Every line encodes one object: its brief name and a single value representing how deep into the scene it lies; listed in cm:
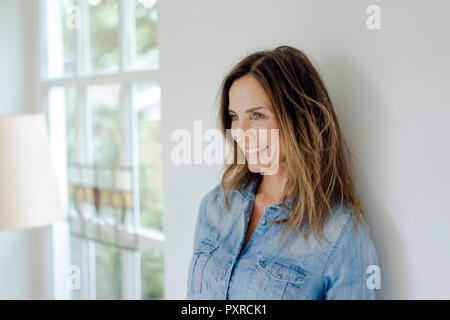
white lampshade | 182
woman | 113
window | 218
